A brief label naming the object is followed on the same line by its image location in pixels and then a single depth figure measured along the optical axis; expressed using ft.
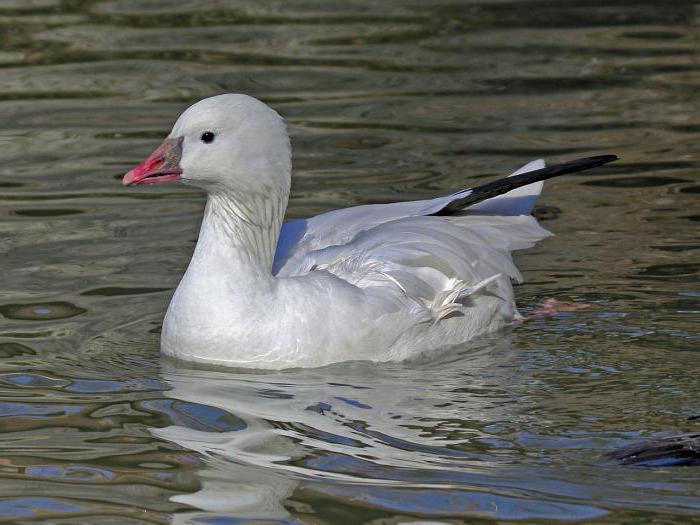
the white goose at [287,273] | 48.73
